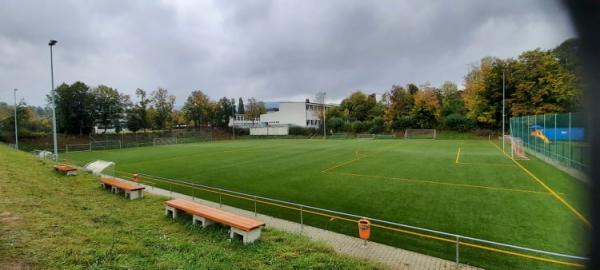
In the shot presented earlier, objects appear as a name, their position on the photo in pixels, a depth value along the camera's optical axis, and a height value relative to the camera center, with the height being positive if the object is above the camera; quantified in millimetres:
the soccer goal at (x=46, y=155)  24594 -1769
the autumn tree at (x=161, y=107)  61281 +5219
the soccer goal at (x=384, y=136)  51388 -1502
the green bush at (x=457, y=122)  49594 +637
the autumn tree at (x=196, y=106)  68000 +5804
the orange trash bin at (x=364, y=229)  6668 -2280
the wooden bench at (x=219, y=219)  6004 -1945
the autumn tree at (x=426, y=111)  54281 +2868
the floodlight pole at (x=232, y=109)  76375 +5665
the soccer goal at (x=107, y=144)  41491 -1605
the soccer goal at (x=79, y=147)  39431 -1891
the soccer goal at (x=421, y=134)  49406 -1233
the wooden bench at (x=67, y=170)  13441 -1643
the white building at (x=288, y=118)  68088 +2723
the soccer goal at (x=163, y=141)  47572 -1468
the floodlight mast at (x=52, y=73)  19125 +4225
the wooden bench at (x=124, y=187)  9898 -1898
